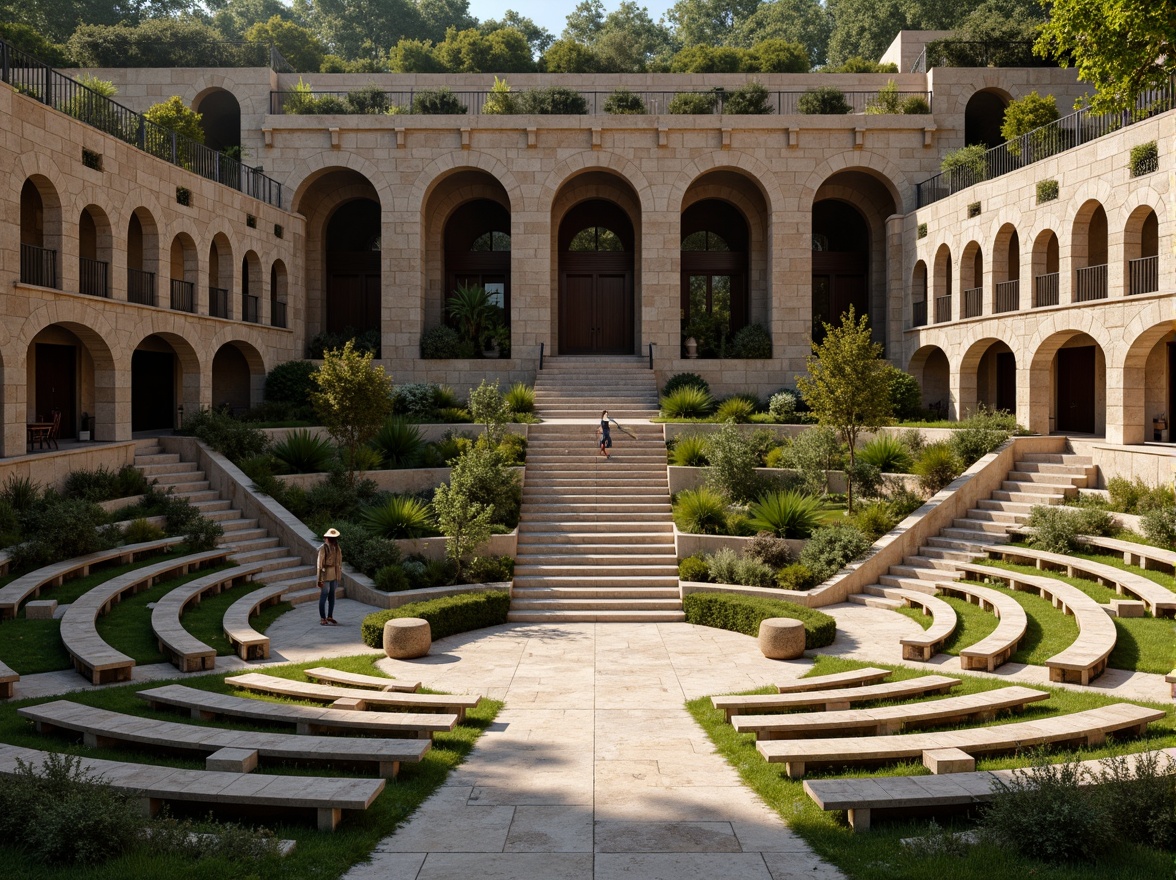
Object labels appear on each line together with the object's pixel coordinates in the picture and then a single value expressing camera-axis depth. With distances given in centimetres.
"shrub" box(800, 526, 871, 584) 1694
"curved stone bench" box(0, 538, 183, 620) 1259
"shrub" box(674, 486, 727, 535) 1850
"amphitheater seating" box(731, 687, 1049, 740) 885
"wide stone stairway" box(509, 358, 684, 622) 1652
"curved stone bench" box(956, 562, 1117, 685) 1052
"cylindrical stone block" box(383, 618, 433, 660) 1277
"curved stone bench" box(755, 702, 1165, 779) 783
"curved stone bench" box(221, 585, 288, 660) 1233
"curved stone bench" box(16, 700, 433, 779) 777
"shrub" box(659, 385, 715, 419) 2569
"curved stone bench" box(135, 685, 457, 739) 884
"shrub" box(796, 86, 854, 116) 3148
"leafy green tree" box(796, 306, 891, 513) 1898
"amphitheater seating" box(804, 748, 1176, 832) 675
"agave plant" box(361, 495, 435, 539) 1827
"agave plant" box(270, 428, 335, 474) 2144
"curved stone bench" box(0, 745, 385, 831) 671
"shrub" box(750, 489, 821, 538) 1792
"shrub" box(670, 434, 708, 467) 2150
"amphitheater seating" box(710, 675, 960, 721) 980
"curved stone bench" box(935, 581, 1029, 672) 1143
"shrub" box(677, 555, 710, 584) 1702
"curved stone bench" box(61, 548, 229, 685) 1062
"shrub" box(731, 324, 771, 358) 3094
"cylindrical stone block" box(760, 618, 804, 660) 1277
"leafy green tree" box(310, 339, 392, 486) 1970
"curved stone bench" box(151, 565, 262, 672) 1145
